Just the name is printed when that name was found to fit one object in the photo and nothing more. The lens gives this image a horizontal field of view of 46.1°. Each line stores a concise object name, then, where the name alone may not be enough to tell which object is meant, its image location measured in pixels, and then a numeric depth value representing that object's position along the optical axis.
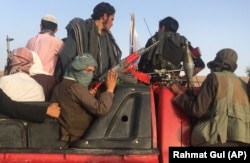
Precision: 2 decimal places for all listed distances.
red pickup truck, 2.20
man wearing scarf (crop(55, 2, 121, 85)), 2.98
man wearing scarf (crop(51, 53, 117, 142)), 2.35
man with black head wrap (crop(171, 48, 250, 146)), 2.28
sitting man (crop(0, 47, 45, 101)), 2.51
